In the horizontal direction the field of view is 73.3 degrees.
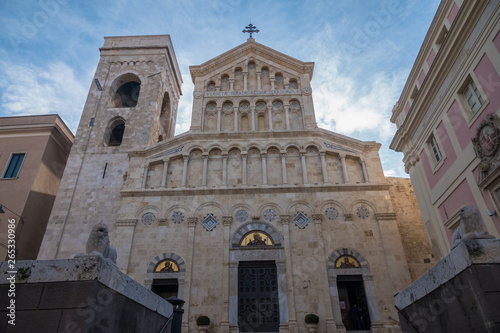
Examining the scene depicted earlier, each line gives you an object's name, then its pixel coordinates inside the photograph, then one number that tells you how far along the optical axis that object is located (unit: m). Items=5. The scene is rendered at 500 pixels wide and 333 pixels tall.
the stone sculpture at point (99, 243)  6.80
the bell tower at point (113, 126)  20.39
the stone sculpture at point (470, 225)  6.15
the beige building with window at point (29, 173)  19.67
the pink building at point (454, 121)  11.02
